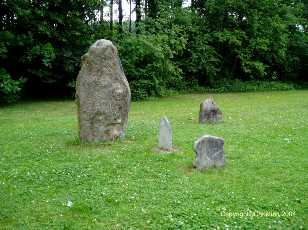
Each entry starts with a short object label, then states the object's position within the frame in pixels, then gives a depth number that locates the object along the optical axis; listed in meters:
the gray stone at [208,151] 7.44
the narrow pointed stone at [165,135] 8.93
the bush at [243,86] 25.62
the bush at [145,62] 20.54
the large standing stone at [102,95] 9.51
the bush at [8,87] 17.33
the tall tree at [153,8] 25.87
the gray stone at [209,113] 12.60
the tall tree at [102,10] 21.55
